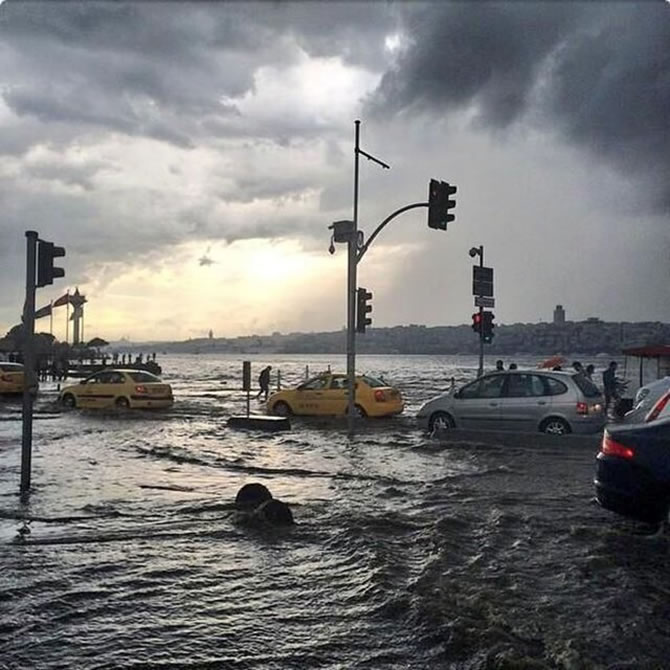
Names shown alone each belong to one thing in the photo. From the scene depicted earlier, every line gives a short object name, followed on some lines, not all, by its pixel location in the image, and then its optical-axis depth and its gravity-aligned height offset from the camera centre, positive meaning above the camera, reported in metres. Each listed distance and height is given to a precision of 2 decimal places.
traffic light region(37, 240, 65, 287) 10.48 +1.08
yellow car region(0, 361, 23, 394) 33.91 -1.39
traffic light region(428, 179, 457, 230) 18.77 +3.40
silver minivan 16.36 -1.09
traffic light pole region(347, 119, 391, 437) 19.34 +1.53
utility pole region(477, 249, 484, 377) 25.73 +0.54
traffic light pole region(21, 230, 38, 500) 10.38 +0.28
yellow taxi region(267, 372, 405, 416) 22.91 -1.42
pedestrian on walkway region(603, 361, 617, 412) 27.23 -1.07
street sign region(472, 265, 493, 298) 24.25 +2.12
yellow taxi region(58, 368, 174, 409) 26.55 -1.48
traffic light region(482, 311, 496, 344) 26.02 +0.81
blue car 7.48 -1.12
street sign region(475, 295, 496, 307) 24.41 +1.50
